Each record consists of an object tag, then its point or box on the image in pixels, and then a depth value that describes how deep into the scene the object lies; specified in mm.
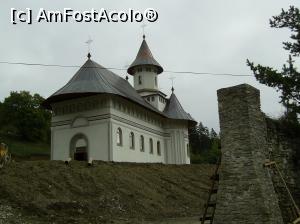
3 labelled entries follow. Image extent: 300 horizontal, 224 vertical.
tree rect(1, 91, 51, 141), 64062
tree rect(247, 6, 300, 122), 17172
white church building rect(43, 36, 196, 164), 32625
